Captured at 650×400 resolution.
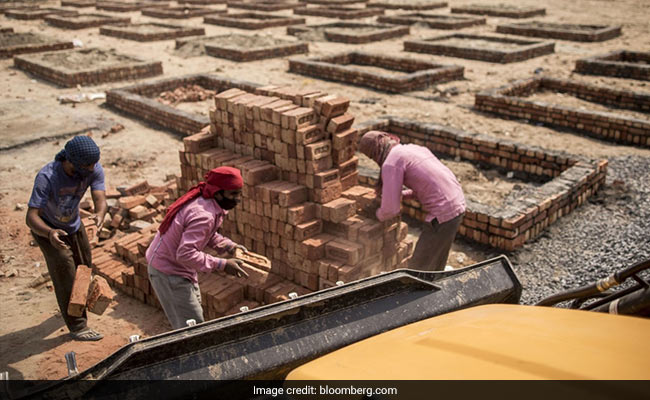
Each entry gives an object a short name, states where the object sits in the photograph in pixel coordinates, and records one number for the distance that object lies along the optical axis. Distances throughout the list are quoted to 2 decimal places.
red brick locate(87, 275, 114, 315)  4.55
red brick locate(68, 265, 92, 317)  4.39
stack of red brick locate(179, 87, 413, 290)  5.22
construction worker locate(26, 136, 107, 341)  4.53
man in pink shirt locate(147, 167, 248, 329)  3.92
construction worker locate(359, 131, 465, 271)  4.81
